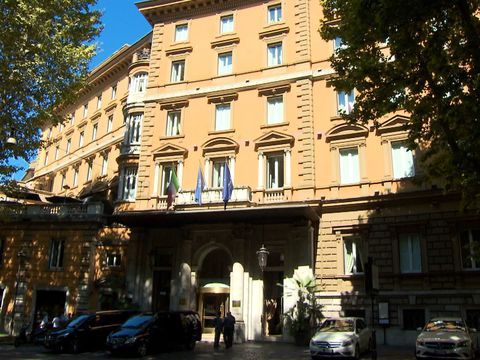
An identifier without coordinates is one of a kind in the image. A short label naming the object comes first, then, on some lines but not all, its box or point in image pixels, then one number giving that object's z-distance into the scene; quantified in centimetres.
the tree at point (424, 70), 1418
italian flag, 2664
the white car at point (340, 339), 1678
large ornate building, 2328
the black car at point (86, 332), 2006
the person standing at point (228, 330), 2198
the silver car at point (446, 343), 1590
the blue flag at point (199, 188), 2652
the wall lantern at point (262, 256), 2247
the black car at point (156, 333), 1823
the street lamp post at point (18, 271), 3048
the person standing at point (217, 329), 2189
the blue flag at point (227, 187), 2509
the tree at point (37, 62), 1962
